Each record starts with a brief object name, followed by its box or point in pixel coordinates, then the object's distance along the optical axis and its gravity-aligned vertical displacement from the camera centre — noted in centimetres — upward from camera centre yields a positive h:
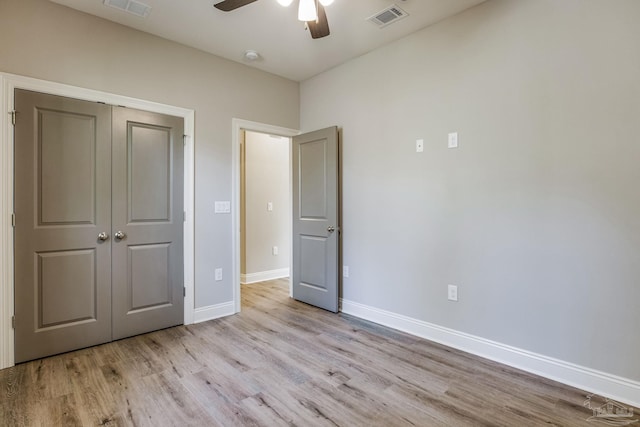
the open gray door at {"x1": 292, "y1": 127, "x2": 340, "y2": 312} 357 -6
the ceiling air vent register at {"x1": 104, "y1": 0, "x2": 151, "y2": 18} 249 +169
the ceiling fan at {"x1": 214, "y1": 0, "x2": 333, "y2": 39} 192 +127
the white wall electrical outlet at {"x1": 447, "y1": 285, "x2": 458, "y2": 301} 269 -68
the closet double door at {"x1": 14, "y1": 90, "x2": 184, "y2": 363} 242 -7
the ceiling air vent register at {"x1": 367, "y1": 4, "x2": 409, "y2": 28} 258 +168
